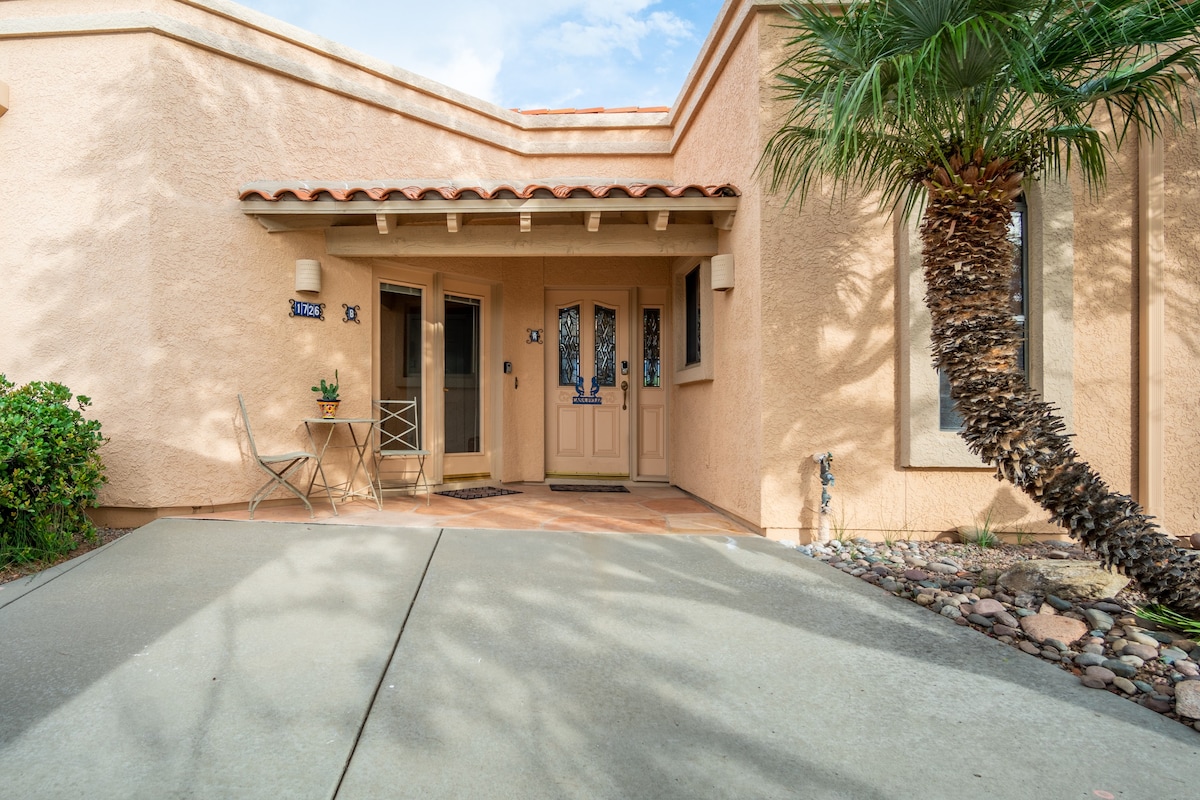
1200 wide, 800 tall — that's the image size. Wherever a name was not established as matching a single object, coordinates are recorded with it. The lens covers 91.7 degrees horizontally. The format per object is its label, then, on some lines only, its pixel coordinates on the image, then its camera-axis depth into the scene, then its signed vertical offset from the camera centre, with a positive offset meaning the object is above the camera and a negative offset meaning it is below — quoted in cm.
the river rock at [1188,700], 202 -107
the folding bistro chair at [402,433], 582 -36
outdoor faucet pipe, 405 -64
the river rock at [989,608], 290 -106
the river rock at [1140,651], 243 -107
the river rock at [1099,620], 272 -106
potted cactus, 506 -2
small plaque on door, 704 -2
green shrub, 341 -46
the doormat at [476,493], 575 -99
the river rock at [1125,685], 221 -110
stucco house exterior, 409 +97
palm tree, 262 +127
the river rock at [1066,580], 304 -98
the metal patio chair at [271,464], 430 -53
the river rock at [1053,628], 265 -107
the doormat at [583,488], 639 -100
